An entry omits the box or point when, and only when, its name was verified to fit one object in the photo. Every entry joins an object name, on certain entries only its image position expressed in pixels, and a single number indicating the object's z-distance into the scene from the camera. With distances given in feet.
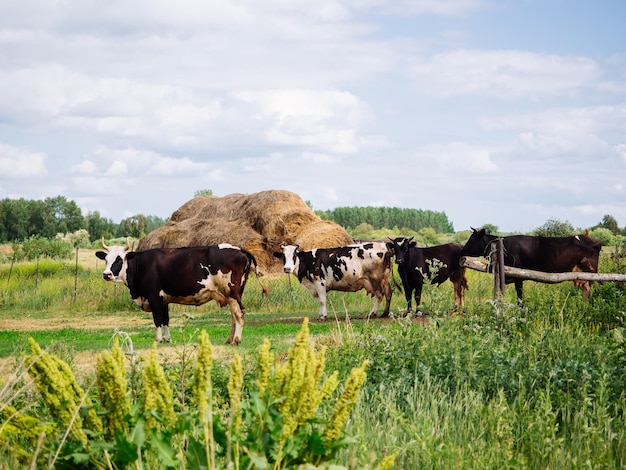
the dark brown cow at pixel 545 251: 58.75
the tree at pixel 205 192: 234.79
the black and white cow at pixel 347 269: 60.70
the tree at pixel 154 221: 316.40
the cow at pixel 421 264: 59.11
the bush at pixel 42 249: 140.05
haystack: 95.14
